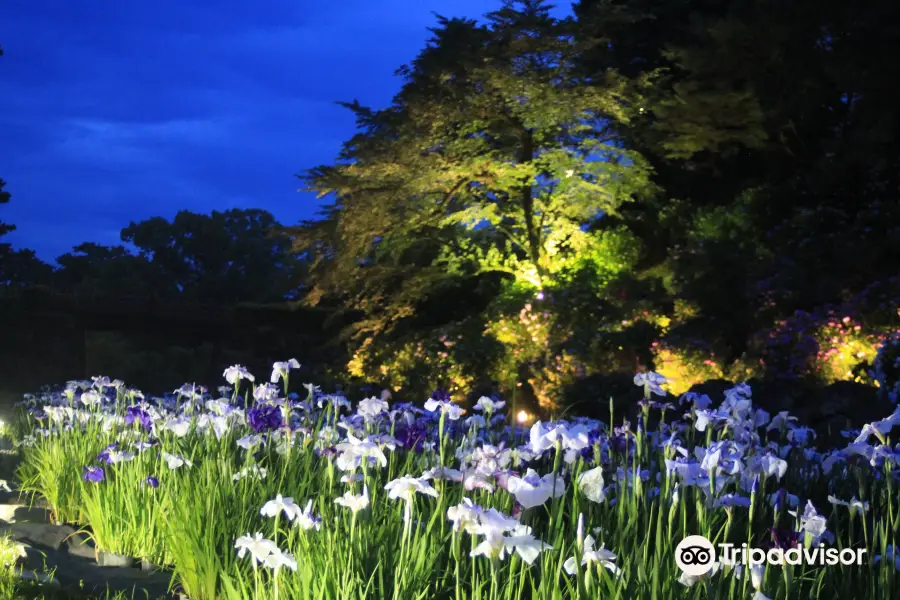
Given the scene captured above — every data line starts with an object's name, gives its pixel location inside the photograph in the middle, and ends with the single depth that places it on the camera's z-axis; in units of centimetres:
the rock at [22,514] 448
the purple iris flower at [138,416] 401
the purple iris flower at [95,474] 346
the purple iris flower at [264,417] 329
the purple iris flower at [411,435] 331
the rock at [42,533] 391
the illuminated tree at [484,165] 1164
